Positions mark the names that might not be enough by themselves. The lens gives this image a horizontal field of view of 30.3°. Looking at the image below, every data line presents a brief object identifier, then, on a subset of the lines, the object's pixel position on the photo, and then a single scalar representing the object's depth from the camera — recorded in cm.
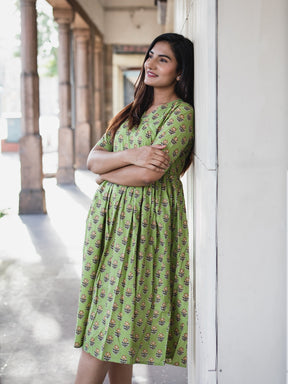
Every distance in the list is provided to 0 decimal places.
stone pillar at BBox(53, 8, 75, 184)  1043
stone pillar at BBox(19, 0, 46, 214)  740
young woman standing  191
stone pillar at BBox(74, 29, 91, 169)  1243
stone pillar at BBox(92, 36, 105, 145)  1508
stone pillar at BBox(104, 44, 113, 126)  1590
